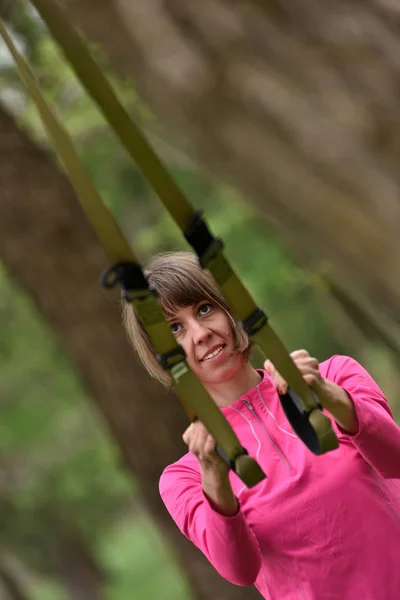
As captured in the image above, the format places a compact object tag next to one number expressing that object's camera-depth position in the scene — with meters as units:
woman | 4.12
